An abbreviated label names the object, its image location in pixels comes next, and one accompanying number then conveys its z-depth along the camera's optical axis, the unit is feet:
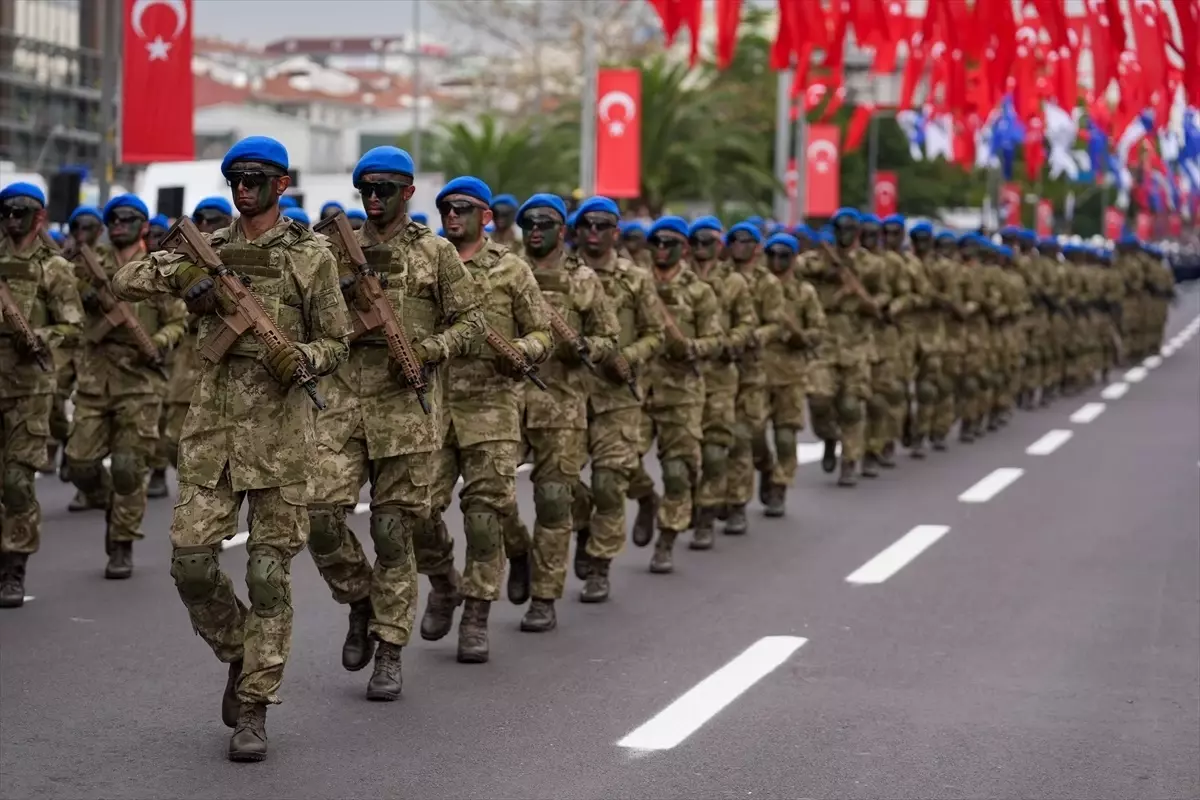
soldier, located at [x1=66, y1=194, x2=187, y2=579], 39.11
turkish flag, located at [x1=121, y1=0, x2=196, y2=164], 69.05
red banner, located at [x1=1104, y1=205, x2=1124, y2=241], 303.29
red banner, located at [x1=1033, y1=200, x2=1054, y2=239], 278.91
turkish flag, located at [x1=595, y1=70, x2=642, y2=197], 108.27
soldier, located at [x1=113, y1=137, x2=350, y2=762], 24.89
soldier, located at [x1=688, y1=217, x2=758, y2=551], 43.65
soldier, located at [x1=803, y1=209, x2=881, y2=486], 56.85
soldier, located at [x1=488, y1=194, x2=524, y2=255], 52.29
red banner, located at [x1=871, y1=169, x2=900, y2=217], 189.23
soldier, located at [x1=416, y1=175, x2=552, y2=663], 31.04
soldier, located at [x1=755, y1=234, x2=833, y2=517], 49.88
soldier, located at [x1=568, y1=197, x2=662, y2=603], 36.65
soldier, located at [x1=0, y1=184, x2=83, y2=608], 35.50
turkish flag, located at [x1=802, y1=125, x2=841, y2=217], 142.51
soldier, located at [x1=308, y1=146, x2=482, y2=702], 28.14
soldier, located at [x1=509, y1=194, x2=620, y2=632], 33.60
